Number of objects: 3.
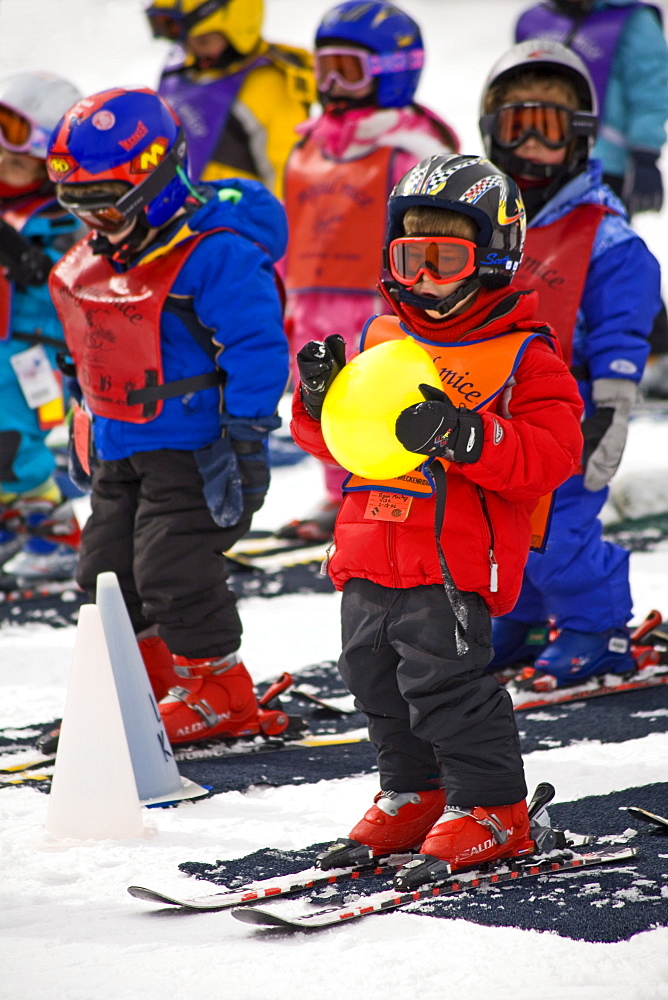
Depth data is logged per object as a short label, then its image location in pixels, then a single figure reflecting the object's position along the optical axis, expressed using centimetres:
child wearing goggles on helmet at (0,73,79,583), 1226
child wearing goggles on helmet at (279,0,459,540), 1387
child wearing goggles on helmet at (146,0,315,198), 1661
